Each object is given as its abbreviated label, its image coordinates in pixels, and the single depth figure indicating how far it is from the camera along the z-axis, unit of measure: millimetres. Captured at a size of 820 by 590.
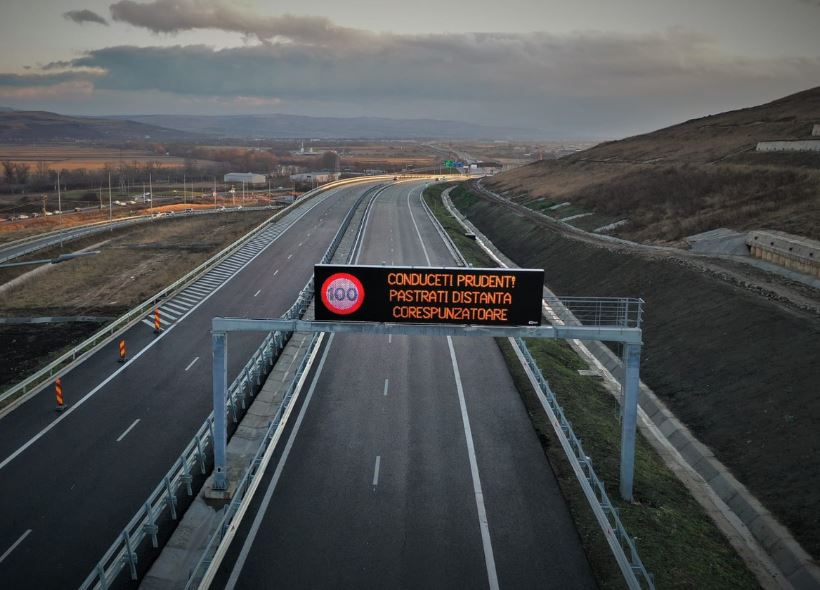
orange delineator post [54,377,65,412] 25056
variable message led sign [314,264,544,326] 18516
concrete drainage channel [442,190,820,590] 16547
